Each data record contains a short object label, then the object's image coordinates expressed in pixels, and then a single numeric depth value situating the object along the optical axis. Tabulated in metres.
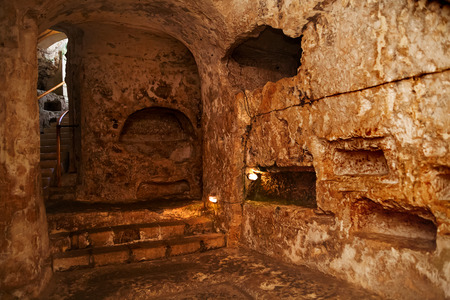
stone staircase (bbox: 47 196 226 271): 3.47
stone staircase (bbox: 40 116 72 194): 5.91
